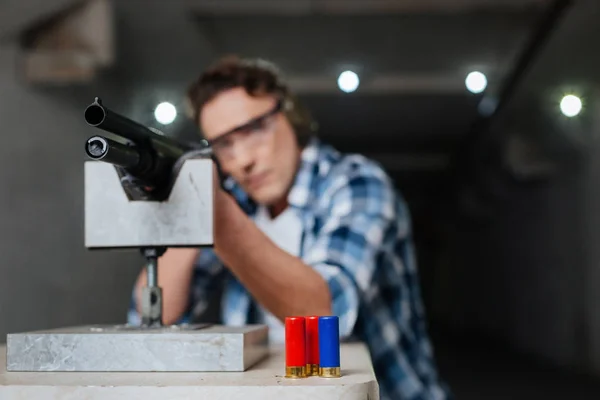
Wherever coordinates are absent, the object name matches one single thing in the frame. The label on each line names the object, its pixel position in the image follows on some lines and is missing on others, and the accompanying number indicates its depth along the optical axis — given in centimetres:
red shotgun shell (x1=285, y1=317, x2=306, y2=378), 75
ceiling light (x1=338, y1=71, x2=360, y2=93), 195
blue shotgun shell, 75
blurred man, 141
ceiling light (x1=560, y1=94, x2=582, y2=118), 231
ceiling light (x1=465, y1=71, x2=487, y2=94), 211
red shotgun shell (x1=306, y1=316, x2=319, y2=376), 76
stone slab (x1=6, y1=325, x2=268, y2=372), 81
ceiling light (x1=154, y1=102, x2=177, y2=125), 163
